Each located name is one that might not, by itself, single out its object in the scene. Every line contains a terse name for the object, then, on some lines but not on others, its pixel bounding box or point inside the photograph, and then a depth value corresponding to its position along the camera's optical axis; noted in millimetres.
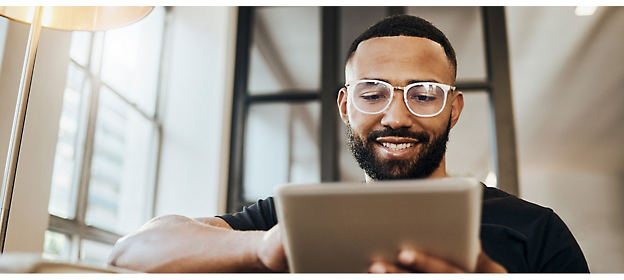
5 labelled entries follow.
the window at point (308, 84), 3457
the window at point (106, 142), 2359
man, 875
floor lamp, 1212
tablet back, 614
